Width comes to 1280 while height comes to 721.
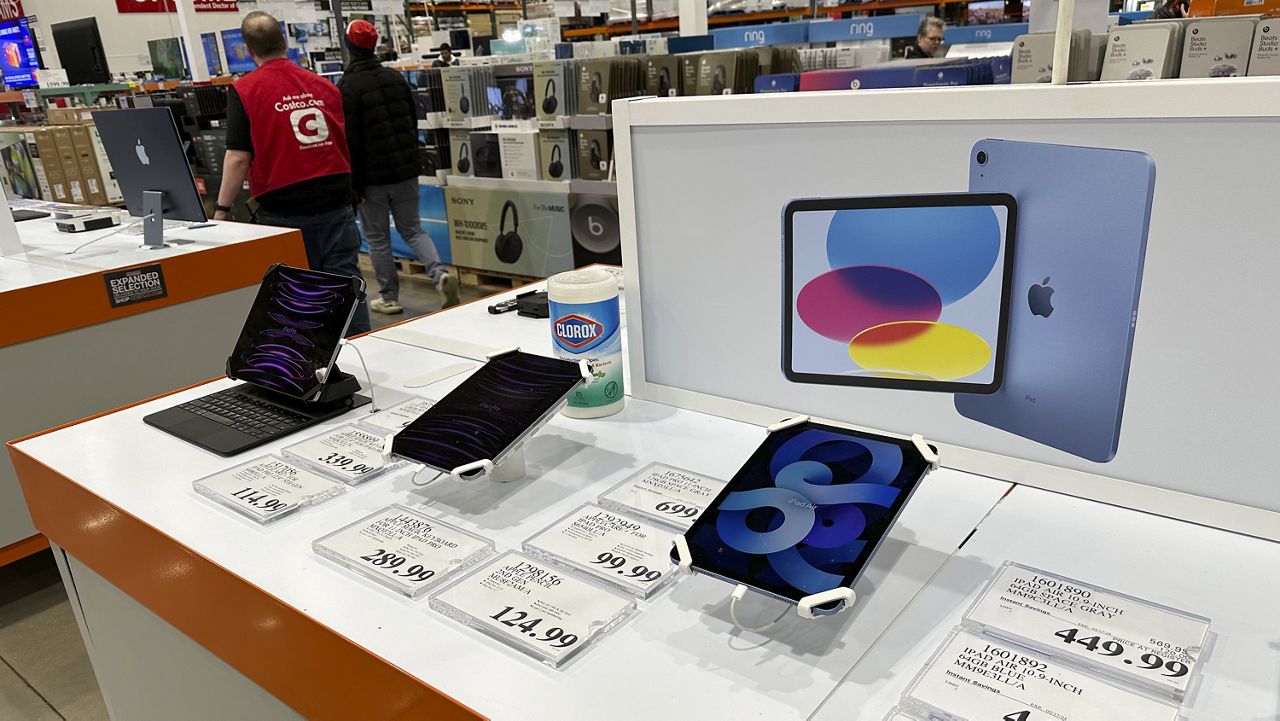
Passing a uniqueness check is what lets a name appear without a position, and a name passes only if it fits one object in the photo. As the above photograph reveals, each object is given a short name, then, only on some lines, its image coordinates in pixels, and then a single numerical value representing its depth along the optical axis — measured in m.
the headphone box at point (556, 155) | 4.40
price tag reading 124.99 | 0.78
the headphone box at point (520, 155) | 4.53
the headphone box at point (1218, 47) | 2.40
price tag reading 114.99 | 1.05
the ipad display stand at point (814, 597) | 0.72
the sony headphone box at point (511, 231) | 4.61
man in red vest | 3.41
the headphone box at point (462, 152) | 4.98
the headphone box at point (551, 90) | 4.24
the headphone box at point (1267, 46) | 2.33
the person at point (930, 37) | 5.32
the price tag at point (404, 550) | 0.89
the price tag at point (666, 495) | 0.97
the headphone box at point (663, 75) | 3.99
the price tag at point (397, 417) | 1.26
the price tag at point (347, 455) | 1.13
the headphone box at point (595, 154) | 4.21
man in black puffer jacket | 4.21
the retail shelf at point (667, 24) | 7.09
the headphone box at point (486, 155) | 4.79
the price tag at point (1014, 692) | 0.64
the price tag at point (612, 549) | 0.86
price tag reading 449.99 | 0.68
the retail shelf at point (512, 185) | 4.51
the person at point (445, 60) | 5.52
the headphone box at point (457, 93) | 4.75
